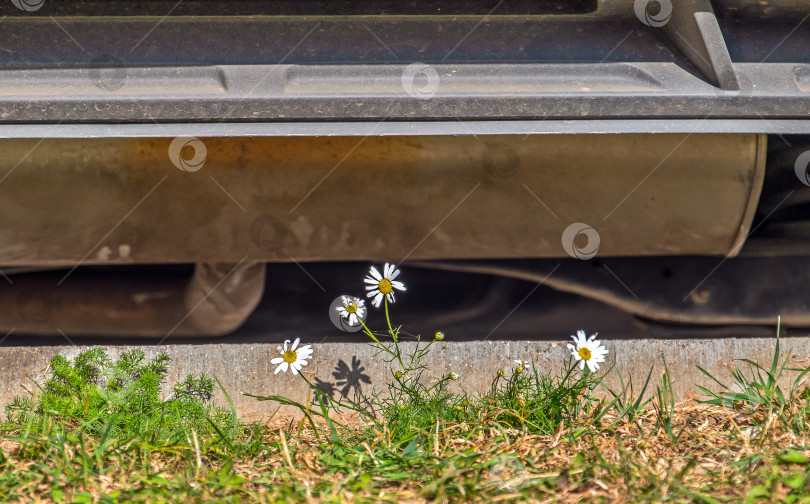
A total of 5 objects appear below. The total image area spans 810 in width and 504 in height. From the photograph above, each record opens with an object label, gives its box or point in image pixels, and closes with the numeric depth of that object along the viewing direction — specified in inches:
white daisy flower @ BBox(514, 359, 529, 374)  177.9
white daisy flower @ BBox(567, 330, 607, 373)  172.9
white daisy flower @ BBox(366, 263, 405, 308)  176.7
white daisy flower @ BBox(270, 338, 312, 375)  183.2
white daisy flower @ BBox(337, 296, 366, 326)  177.9
